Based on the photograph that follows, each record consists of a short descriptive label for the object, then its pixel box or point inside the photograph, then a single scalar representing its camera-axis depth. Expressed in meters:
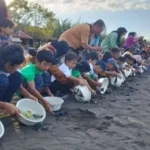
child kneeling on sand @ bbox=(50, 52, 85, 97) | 3.86
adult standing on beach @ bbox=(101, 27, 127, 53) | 6.60
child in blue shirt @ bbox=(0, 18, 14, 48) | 3.40
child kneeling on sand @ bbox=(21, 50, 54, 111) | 3.07
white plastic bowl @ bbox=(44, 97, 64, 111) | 3.22
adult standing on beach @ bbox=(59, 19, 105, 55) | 4.92
